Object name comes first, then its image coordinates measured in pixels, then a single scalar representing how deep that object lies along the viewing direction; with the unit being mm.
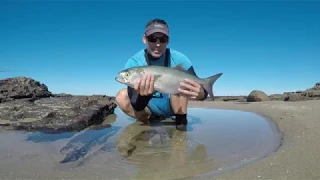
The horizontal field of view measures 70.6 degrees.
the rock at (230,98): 13194
